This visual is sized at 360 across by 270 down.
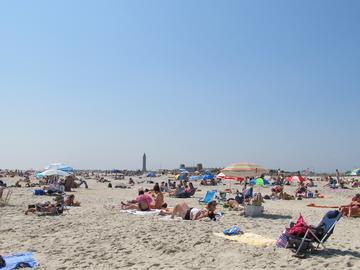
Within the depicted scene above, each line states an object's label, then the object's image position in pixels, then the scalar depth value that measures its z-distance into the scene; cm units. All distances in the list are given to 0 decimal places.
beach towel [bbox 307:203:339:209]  1695
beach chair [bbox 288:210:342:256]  659
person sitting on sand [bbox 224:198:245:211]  1398
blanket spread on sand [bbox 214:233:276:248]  737
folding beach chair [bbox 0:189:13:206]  1503
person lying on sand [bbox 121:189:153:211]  1316
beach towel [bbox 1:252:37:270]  616
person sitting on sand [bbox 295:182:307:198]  2194
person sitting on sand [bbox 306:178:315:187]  3575
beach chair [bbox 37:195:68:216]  1216
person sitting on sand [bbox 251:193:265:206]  1249
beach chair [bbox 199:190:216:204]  1728
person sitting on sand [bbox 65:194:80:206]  1517
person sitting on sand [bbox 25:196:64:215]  1225
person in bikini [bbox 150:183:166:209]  1366
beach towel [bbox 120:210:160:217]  1226
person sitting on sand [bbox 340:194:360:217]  1241
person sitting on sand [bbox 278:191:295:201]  2091
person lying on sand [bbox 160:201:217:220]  1102
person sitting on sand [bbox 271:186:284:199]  2136
